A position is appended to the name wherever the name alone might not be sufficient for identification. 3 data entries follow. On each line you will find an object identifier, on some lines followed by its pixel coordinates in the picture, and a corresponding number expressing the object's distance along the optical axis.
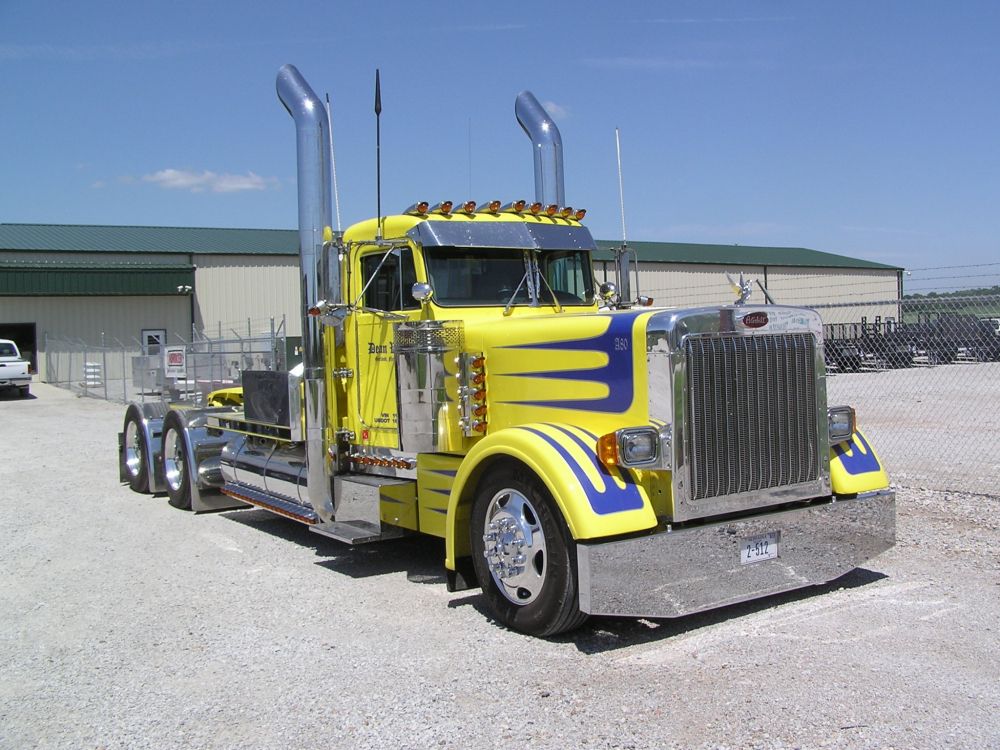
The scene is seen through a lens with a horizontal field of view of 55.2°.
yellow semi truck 5.09
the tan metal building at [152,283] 36.00
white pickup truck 27.38
